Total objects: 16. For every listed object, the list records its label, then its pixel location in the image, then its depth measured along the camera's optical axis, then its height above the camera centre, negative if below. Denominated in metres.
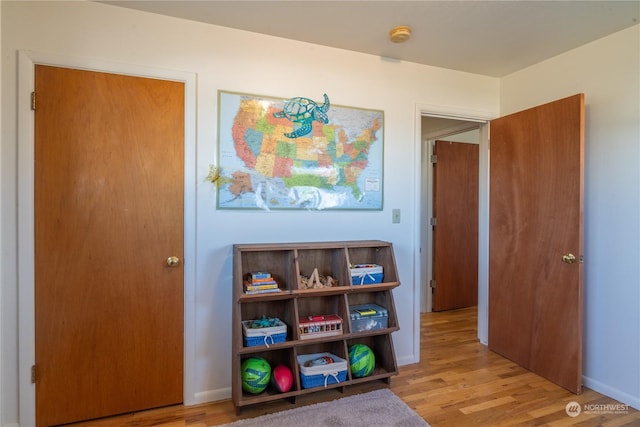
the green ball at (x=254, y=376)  2.08 -1.00
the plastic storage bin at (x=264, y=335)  2.06 -0.75
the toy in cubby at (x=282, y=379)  2.13 -1.05
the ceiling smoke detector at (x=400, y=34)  2.20 +1.11
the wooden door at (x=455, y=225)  4.11 -0.19
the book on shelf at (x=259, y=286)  2.06 -0.47
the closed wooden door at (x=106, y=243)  1.92 -0.21
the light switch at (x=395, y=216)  2.70 -0.06
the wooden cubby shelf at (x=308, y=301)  2.09 -0.63
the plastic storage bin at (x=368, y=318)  2.33 -0.74
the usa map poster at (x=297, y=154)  2.25 +0.37
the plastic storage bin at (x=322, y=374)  2.16 -1.02
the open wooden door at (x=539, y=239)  2.35 -0.21
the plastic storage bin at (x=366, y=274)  2.30 -0.44
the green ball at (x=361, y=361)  2.30 -1.01
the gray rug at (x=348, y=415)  1.98 -1.21
